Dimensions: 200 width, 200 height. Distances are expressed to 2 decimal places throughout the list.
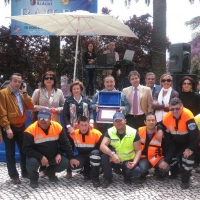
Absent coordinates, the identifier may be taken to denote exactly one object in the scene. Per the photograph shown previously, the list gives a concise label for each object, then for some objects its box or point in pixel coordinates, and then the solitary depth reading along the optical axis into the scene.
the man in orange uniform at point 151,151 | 5.31
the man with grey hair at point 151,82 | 6.63
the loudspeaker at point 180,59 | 7.64
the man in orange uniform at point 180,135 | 5.11
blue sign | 15.34
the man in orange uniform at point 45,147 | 5.11
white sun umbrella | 8.46
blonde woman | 5.91
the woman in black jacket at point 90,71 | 10.65
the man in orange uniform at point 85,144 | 5.38
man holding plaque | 5.87
